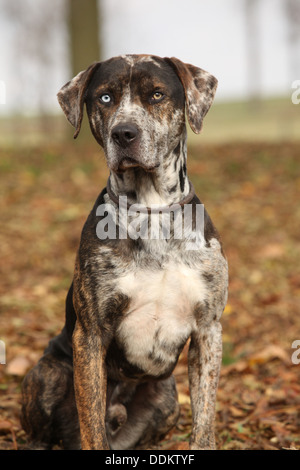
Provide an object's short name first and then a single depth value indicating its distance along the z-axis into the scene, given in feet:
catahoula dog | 10.66
